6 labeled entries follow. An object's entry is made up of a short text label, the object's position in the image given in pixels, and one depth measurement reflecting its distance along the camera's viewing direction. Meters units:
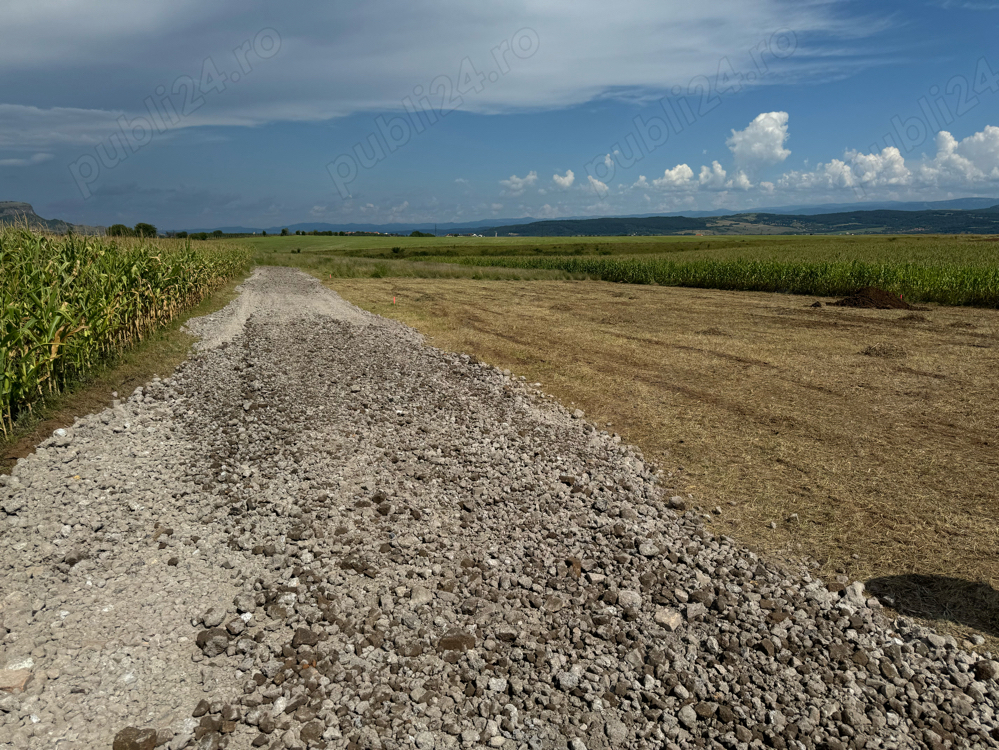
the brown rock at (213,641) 4.16
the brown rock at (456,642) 4.24
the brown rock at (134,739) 3.37
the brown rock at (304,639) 4.23
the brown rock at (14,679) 3.73
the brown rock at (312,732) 3.48
